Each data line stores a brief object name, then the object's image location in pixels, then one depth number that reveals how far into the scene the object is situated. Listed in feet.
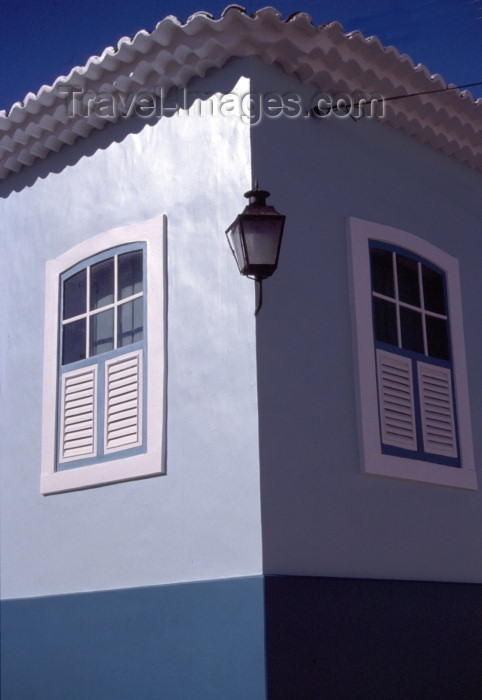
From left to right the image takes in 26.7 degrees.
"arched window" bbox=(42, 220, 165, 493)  22.38
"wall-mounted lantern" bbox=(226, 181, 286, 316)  19.70
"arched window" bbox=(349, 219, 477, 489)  22.43
